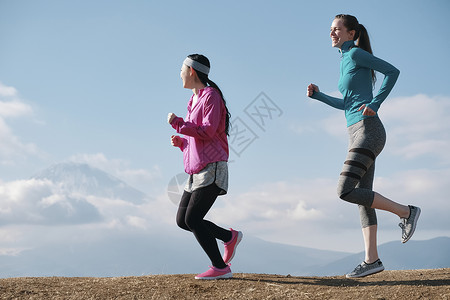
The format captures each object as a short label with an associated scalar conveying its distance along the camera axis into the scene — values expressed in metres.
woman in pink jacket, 4.80
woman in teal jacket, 4.88
